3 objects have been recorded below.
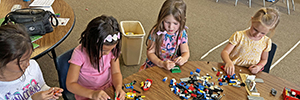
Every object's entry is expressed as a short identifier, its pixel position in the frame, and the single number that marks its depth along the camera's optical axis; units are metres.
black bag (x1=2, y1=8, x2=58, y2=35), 1.62
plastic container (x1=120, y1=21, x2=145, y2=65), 2.28
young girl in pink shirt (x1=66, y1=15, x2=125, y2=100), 1.21
